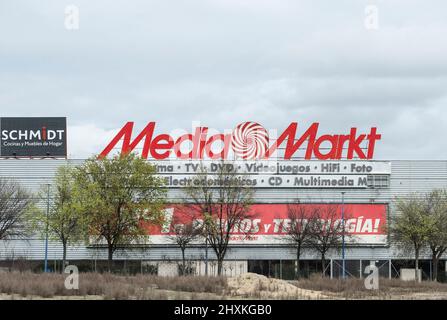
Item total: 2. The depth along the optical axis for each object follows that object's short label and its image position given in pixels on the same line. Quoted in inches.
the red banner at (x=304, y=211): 3038.9
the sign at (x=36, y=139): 3171.8
